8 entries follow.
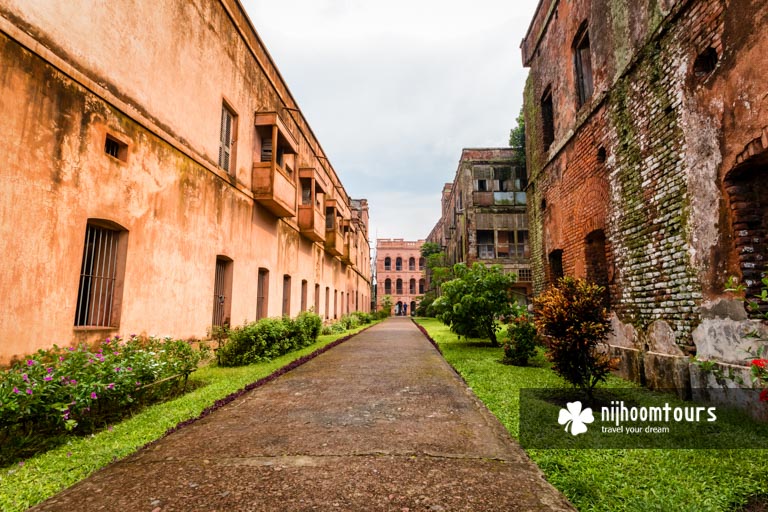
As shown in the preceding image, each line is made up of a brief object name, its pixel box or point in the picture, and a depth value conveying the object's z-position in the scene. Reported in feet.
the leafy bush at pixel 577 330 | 14.28
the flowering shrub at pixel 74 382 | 9.83
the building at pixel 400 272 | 172.96
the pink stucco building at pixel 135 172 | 12.96
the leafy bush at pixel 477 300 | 31.04
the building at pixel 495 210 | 79.87
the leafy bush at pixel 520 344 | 23.29
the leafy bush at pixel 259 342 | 23.68
